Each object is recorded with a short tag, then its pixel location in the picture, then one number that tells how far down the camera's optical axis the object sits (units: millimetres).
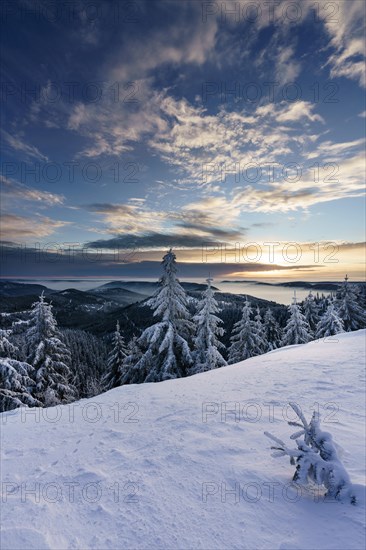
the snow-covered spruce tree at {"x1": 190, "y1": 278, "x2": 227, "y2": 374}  19406
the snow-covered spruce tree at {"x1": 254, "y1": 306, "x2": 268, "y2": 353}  31703
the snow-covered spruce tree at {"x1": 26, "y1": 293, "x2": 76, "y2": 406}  20109
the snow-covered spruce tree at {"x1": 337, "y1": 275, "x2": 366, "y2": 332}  31906
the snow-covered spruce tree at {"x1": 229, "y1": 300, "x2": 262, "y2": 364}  28078
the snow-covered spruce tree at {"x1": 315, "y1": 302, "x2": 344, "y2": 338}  27938
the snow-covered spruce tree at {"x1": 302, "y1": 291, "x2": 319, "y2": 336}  40188
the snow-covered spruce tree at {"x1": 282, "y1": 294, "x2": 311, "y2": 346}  30395
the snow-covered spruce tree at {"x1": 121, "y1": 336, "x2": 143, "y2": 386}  20181
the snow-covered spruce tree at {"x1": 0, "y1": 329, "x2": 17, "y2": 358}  15422
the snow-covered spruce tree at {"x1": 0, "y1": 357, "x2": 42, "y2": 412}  15395
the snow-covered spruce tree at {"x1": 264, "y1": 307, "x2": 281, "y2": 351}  38975
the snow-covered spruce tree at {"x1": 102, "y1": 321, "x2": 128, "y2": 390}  26625
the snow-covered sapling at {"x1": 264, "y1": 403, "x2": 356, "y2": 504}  3062
